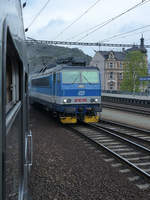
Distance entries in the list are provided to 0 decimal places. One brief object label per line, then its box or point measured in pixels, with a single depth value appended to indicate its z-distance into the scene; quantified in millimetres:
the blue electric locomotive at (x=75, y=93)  11008
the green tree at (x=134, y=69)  42594
